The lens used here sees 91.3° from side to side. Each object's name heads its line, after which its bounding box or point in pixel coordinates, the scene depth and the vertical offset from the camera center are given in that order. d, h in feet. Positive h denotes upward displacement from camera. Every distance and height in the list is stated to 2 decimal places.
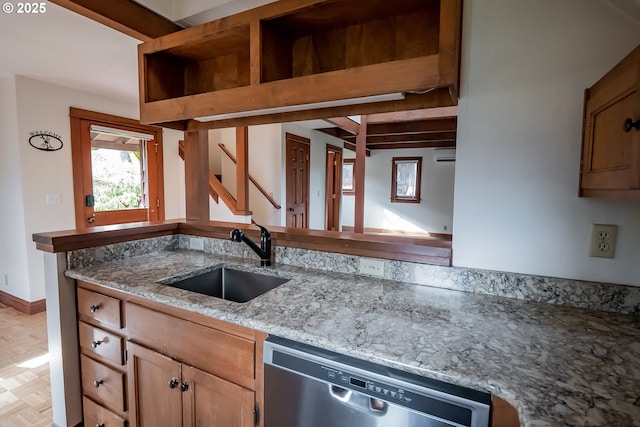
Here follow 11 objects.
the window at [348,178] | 29.50 +1.09
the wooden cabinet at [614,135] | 2.53 +0.55
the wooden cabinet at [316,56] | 3.29 +1.85
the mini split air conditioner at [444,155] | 24.09 +2.79
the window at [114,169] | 11.62 +0.69
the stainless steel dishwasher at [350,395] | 2.49 -1.80
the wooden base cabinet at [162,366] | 3.56 -2.33
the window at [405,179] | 26.16 +0.95
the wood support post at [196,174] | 7.04 +0.30
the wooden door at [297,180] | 16.11 +0.49
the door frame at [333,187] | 22.00 +0.16
